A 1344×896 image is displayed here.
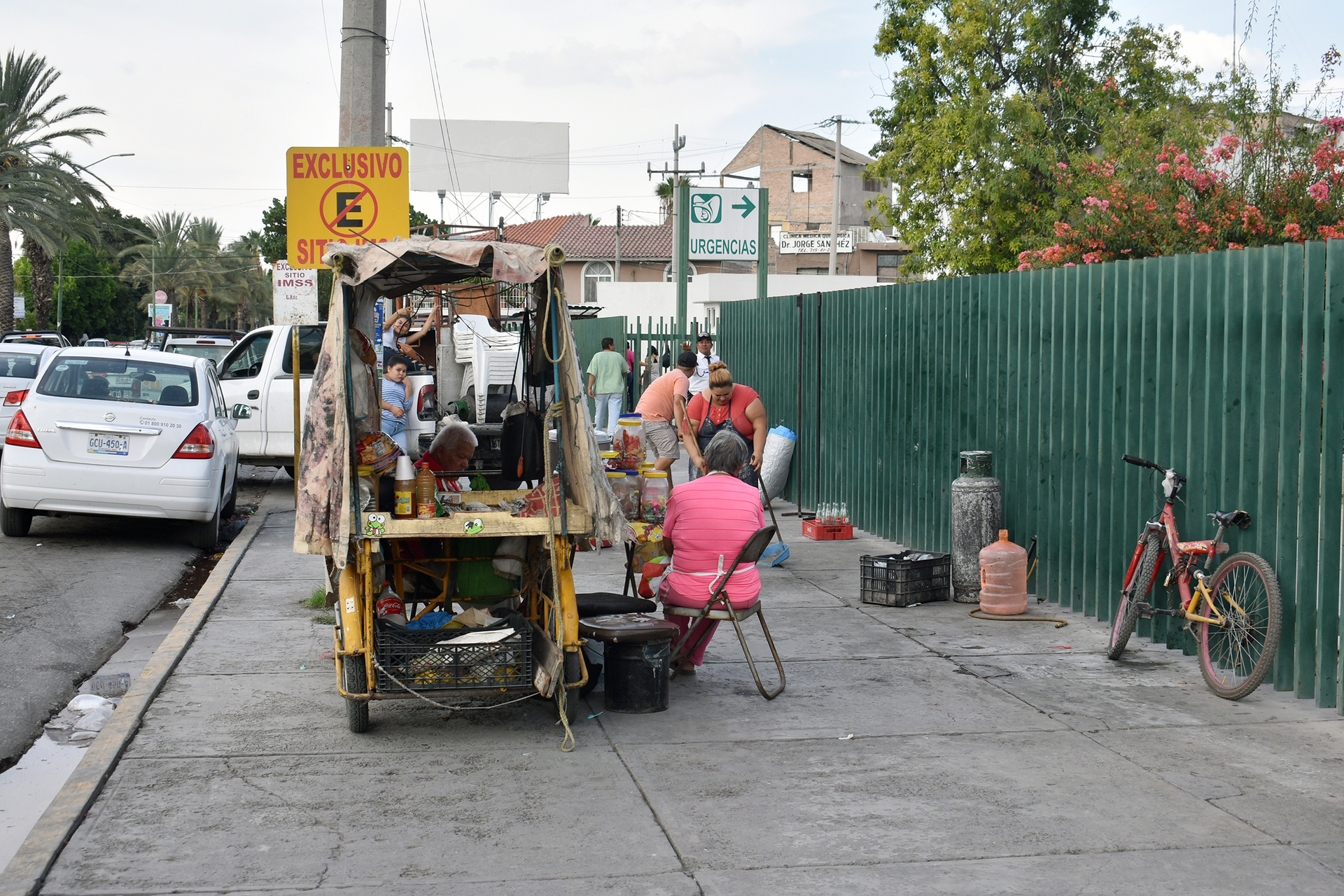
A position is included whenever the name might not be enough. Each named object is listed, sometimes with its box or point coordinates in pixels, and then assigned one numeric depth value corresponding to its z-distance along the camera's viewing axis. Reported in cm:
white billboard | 5831
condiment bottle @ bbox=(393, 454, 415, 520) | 635
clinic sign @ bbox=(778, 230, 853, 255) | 6241
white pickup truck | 1576
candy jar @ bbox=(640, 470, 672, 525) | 787
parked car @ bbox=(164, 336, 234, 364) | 2316
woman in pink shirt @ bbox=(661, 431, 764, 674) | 701
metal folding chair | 680
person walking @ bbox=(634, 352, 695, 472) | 1149
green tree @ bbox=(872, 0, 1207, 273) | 2486
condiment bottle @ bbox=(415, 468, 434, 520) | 641
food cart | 607
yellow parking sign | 834
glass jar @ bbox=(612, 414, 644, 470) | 783
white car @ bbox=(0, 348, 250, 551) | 1123
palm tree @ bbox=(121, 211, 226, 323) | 7169
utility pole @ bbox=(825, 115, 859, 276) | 5059
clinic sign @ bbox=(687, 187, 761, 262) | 1961
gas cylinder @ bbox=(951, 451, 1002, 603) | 954
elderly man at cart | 782
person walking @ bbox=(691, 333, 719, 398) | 1653
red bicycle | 660
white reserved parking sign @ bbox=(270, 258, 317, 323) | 1052
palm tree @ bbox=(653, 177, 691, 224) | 6492
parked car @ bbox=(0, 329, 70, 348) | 2834
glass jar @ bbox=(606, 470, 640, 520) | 775
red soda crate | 1273
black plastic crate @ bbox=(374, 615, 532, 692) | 607
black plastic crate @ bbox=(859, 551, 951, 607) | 934
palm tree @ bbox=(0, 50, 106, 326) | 3419
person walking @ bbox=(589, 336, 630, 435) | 2159
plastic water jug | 897
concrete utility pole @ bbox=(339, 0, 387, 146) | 928
